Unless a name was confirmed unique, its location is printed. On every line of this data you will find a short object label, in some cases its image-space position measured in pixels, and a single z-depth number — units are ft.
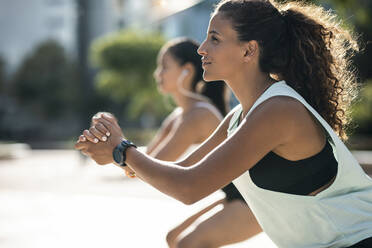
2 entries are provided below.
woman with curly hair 6.27
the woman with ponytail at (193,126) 9.65
